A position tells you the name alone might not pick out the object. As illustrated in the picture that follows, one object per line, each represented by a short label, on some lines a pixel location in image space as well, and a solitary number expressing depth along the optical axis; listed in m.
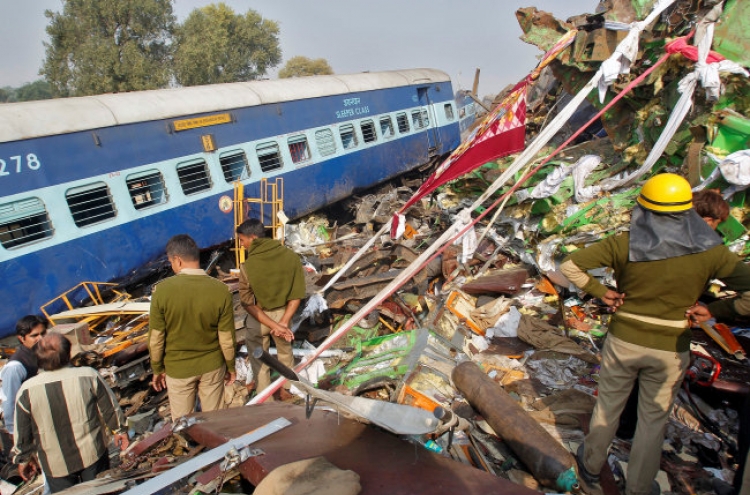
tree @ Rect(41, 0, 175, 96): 28.34
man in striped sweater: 2.96
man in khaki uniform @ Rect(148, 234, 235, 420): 3.37
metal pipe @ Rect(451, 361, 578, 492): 2.65
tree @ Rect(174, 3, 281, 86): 32.44
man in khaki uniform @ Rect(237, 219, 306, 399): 4.05
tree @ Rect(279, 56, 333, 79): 43.62
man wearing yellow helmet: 2.56
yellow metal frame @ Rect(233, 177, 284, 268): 8.98
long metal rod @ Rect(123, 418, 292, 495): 1.78
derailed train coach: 6.31
